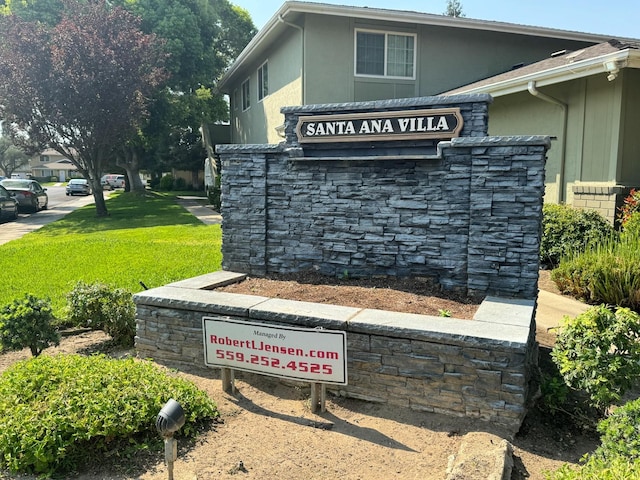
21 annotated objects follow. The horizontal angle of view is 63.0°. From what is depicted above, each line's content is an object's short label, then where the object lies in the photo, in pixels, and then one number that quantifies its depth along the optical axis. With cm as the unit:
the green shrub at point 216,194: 2134
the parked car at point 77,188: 3872
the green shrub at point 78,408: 328
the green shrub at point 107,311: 584
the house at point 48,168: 9431
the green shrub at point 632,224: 747
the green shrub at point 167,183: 3984
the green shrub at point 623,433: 269
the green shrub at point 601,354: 357
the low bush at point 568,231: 833
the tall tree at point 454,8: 4427
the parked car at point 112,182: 4654
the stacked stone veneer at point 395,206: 511
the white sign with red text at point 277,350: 399
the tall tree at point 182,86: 2608
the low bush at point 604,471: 227
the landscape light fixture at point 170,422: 287
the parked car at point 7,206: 1997
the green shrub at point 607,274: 656
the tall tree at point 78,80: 1898
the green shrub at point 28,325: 508
